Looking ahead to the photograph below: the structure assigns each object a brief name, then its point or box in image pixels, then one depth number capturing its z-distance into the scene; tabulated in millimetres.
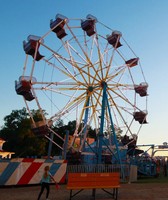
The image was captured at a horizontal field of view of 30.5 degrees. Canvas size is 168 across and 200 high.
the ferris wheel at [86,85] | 23766
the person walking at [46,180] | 10052
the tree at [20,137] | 59019
